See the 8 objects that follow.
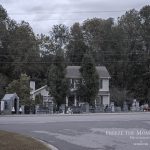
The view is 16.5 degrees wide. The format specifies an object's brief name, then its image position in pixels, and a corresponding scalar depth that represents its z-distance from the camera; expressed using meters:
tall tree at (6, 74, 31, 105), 70.44
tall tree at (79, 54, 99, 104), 71.56
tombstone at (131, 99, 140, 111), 70.86
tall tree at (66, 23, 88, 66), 103.24
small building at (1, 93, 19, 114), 60.83
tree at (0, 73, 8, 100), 77.91
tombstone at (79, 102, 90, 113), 64.05
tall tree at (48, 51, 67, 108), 69.69
